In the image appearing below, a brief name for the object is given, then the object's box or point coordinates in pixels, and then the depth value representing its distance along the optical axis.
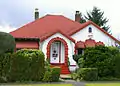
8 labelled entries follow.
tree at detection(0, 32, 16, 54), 28.22
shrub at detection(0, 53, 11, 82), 27.66
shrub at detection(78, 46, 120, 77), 31.50
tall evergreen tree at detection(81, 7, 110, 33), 71.62
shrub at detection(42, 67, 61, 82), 28.06
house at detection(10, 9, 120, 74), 40.66
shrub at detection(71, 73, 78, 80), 31.67
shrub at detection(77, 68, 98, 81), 29.81
